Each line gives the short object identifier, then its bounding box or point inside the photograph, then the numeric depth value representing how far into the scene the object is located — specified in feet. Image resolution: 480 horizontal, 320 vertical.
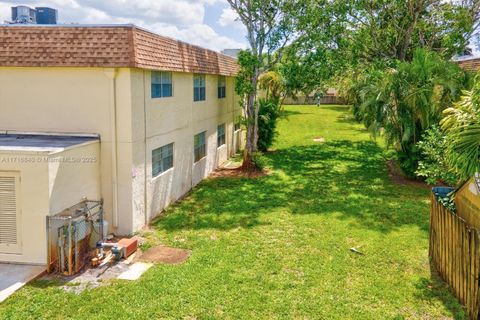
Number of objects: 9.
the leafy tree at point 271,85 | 94.12
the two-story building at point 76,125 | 29.91
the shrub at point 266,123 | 76.84
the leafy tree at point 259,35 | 58.29
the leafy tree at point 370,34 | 62.23
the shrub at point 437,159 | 32.30
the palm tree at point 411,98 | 50.62
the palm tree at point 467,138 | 22.82
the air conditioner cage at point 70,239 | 29.30
